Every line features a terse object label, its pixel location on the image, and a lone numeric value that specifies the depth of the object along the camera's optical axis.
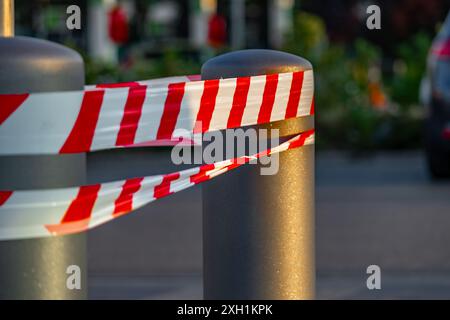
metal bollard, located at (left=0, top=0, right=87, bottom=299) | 6.05
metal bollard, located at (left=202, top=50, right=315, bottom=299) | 7.24
